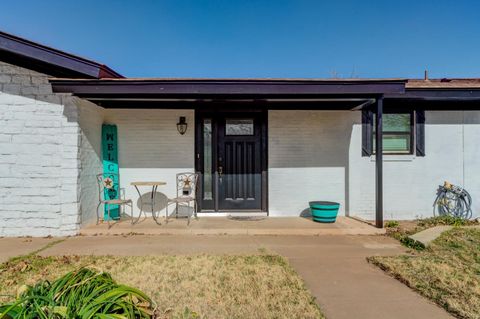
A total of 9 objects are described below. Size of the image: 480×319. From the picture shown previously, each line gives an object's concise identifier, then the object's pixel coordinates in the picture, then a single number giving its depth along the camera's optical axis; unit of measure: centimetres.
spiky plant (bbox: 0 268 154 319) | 140
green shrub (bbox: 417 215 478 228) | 551
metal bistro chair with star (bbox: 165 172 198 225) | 602
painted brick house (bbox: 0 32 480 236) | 604
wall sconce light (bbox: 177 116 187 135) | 606
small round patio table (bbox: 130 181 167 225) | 530
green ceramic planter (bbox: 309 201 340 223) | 541
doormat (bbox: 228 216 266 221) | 582
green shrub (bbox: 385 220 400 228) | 536
